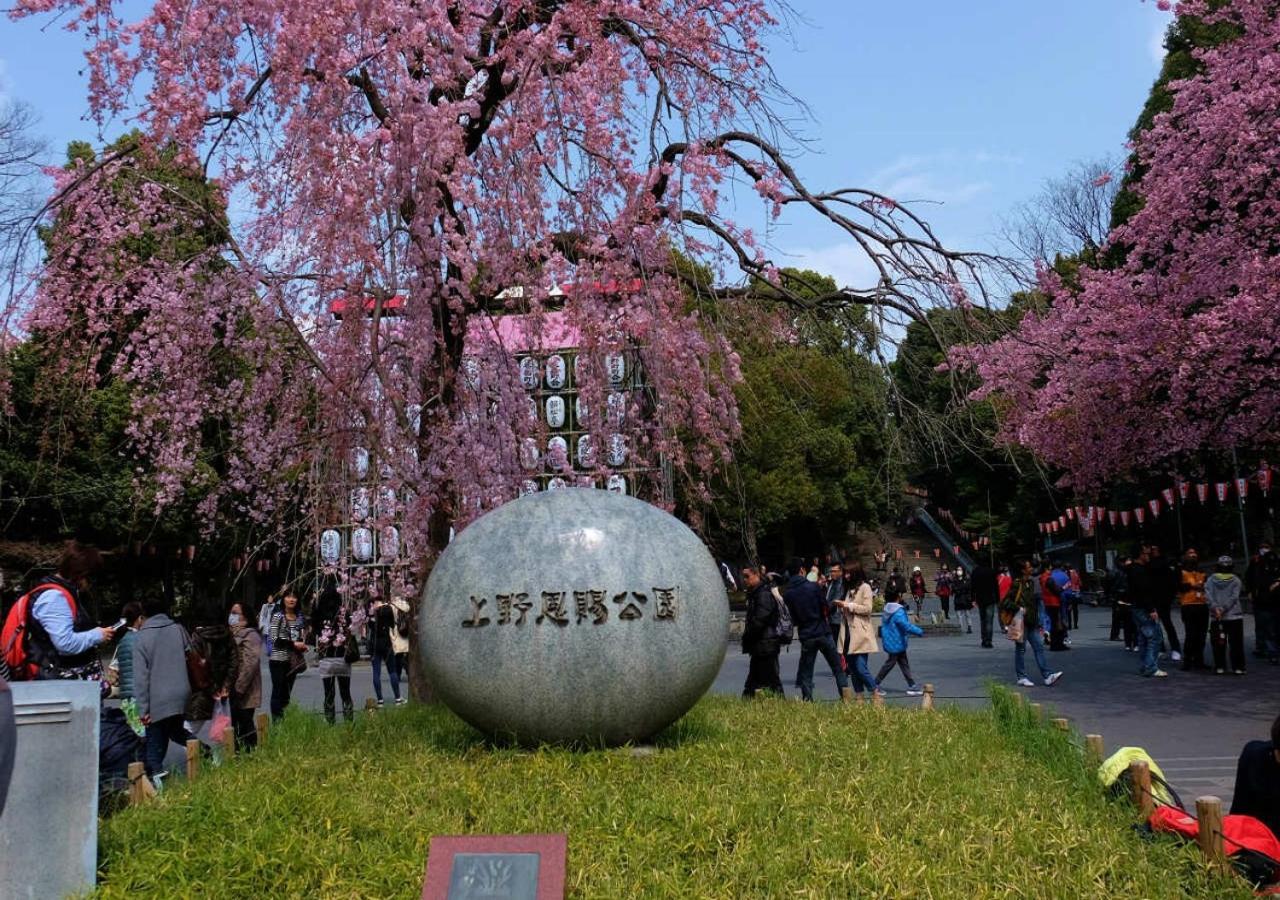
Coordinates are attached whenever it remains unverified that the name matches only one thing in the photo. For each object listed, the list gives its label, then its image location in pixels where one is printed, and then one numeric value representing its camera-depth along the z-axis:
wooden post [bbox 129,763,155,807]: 7.16
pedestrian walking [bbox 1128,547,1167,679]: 15.78
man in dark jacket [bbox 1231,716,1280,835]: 5.55
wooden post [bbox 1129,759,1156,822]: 6.04
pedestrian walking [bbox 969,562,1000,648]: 22.52
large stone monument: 7.32
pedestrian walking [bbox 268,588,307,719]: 12.70
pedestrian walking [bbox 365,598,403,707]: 15.96
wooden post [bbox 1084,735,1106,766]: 7.33
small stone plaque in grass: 4.84
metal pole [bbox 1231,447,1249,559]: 24.48
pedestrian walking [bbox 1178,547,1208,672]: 15.91
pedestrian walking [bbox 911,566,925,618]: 36.19
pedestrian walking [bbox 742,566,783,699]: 12.35
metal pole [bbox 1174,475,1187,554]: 28.70
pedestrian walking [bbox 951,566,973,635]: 29.04
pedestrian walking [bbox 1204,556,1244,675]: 15.47
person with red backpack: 7.43
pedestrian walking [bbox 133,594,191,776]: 9.08
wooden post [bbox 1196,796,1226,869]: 5.30
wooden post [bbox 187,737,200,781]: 8.04
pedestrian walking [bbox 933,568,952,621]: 34.25
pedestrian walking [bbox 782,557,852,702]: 12.95
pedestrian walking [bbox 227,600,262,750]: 10.41
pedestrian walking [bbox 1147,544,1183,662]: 16.00
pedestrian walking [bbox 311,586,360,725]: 12.76
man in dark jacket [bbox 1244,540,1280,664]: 16.61
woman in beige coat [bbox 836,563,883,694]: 13.48
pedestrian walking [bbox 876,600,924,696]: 14.27
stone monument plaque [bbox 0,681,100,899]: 5.55
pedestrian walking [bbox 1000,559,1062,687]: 15.16
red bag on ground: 5.22
